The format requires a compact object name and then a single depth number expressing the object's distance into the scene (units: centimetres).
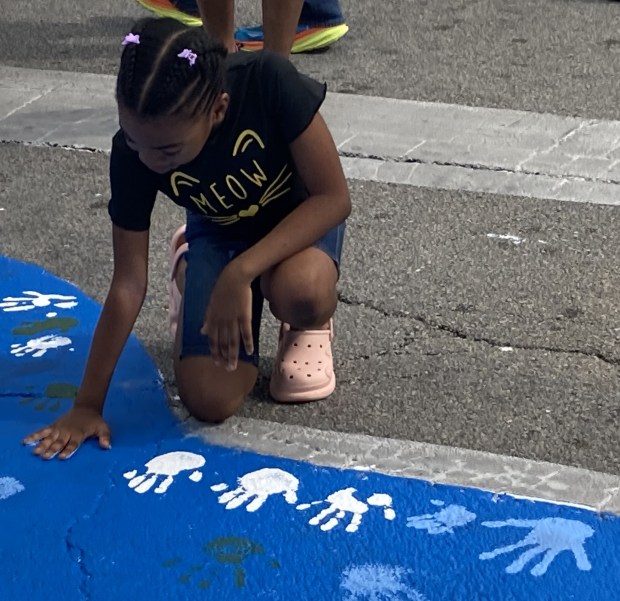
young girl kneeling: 245
